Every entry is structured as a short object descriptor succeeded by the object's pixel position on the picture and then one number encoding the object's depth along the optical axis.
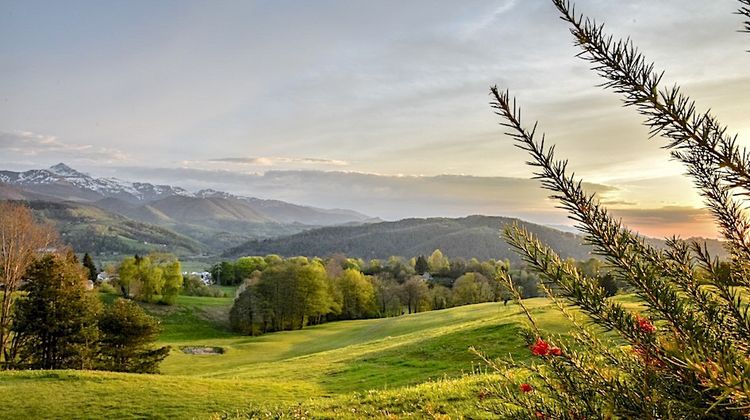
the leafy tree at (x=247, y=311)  63.69
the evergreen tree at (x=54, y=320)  25.64
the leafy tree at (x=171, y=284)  72.38
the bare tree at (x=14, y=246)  33.69
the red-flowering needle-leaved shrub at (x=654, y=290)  1.36
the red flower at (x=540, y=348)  2.12
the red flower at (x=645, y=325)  1.68
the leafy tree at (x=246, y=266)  102.07
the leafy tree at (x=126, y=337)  28.64
